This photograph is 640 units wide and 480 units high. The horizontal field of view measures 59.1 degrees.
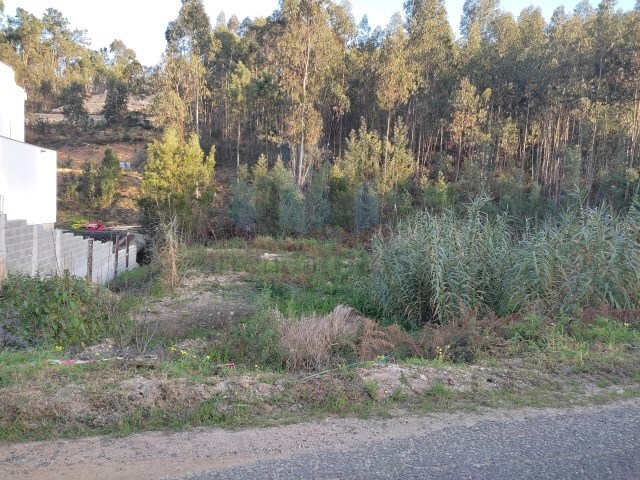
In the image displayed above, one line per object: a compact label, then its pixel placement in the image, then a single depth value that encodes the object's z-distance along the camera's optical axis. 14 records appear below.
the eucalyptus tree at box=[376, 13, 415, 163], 34.16
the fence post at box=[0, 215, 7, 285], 10.14
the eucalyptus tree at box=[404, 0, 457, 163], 38.16
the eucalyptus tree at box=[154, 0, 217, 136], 38.84
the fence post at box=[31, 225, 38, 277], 12.17
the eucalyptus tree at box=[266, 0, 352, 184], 33.66
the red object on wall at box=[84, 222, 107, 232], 30.31
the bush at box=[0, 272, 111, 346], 8.44
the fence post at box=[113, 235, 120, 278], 19.02
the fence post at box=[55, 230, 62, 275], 13.98
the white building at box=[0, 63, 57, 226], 16.91
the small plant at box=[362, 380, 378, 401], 5.55
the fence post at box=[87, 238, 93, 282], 16.34
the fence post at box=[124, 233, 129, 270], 20.67
